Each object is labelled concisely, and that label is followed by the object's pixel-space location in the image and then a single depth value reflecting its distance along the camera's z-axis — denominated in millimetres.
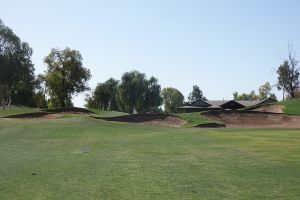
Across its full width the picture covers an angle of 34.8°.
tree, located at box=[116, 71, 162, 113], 115250
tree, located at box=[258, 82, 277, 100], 149838
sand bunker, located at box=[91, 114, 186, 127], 42469
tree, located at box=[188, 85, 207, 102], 188750
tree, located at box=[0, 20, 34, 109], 67625
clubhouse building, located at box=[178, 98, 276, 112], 102362
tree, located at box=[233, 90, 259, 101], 161575
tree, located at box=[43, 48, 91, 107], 79812
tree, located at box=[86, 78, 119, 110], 121188
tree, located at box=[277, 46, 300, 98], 87625
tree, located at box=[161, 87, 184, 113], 164500
